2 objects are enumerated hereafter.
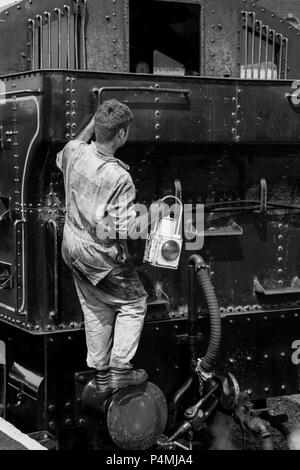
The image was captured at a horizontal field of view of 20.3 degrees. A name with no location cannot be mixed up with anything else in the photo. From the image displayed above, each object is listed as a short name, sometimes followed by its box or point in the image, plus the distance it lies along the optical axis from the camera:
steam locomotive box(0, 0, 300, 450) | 4.57
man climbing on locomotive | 4.30
